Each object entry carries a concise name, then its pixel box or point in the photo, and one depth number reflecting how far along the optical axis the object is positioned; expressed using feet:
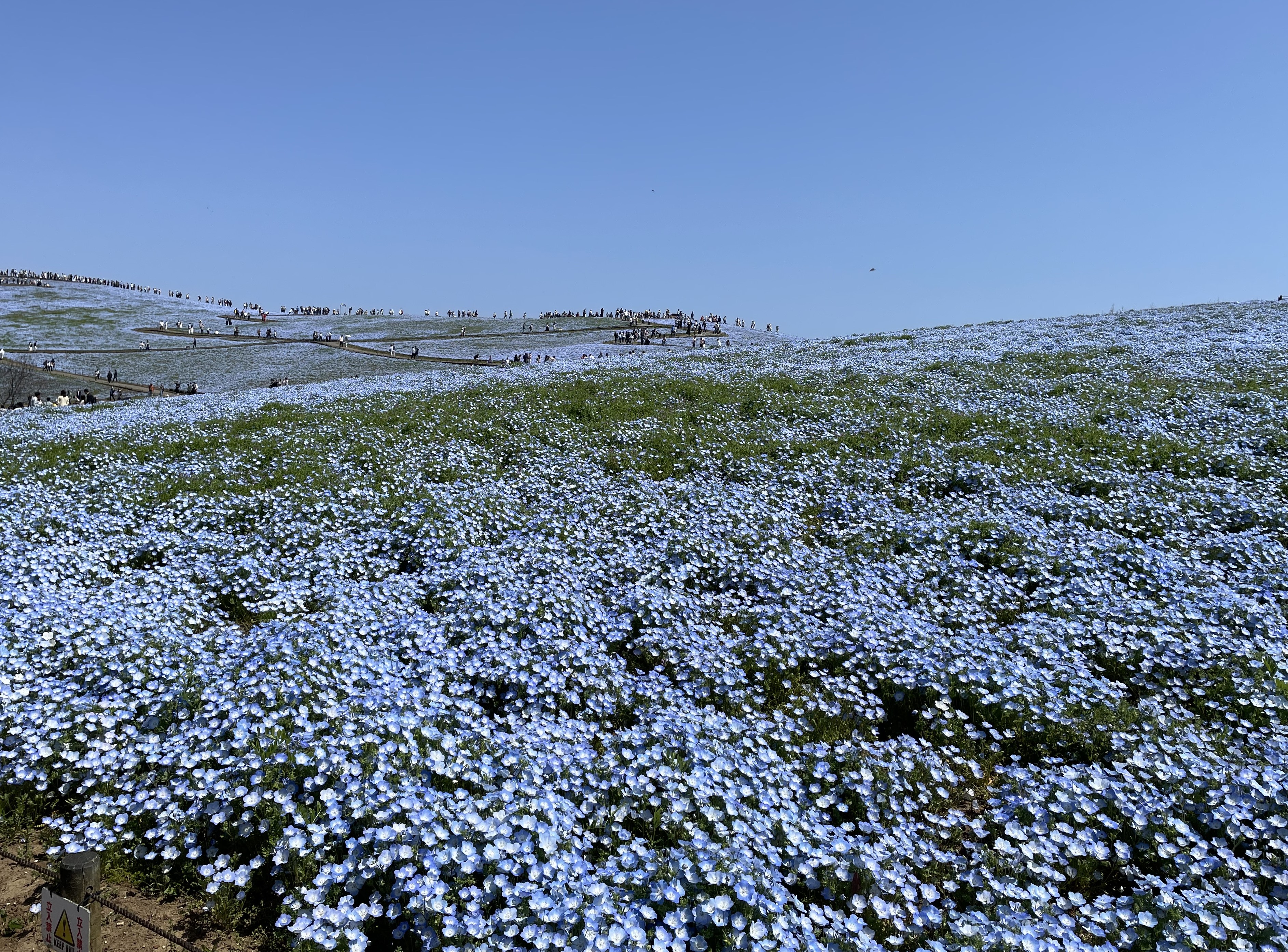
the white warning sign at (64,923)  13.17
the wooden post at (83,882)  13.16
